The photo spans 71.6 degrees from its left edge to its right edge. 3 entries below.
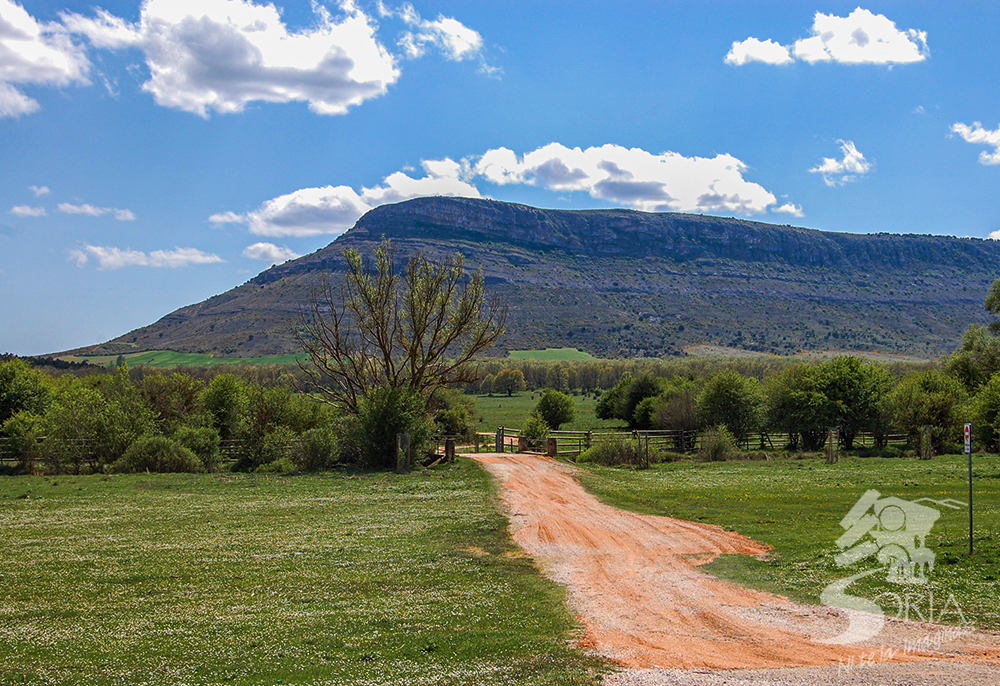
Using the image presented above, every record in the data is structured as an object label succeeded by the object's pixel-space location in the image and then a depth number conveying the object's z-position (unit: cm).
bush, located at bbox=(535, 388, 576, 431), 6291
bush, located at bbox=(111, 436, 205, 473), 3241
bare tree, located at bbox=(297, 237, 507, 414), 3731
